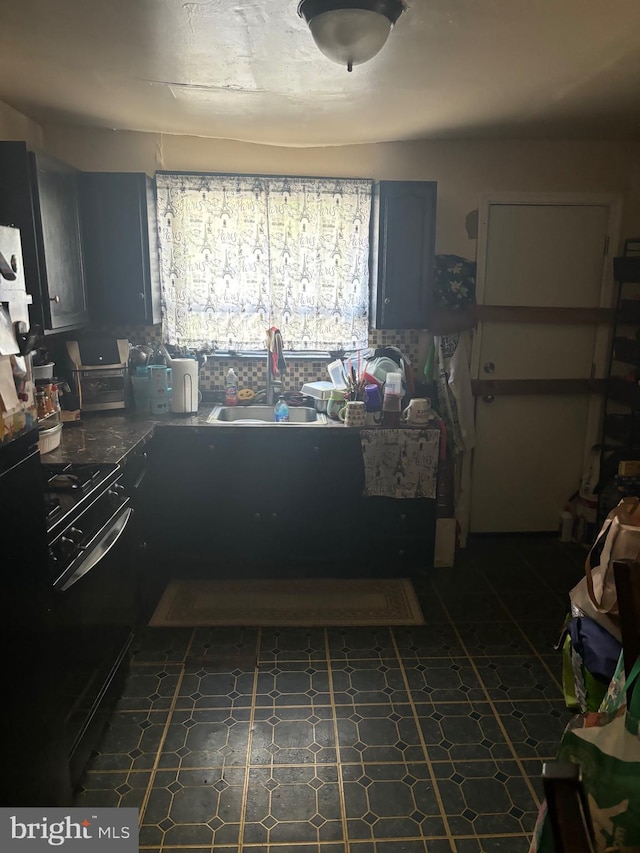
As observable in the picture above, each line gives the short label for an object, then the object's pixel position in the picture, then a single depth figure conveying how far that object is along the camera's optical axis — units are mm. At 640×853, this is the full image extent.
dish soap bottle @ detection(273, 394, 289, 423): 3188
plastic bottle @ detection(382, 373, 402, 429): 3033
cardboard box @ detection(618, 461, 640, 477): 2090
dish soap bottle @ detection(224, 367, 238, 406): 3387
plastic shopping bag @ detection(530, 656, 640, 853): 994
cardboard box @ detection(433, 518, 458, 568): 3312
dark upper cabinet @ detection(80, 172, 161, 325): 3004
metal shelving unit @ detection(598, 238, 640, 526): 3295
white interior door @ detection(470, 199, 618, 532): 3428
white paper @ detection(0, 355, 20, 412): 1211
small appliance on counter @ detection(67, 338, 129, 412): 2938
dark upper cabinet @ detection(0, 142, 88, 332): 2309
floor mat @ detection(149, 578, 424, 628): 2812
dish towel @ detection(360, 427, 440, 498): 3014
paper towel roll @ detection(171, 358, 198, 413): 3074
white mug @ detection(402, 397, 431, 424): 3057
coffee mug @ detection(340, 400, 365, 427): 3010
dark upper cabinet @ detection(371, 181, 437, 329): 3133
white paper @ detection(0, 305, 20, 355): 1228
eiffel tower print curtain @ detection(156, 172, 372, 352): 3301
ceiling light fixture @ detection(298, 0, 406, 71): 1575
